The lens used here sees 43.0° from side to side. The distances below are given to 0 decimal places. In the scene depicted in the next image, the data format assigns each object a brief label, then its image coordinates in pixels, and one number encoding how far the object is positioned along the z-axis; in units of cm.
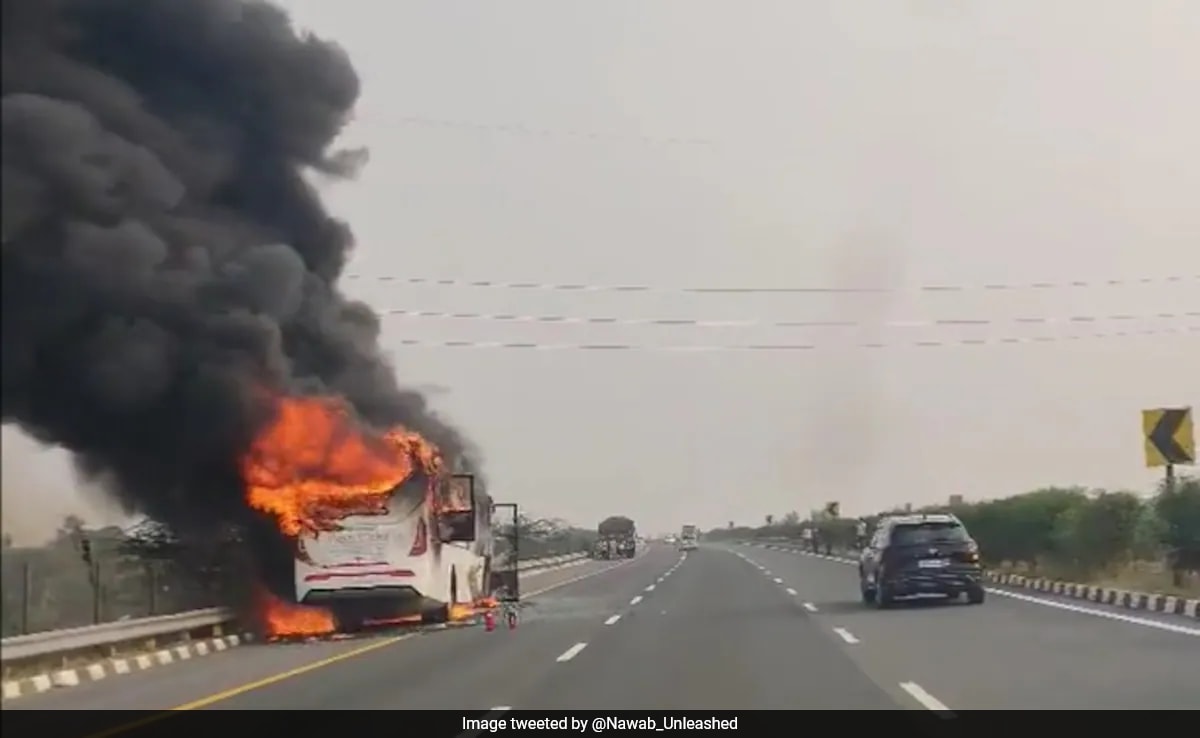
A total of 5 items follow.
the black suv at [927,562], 2916
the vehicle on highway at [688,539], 11100
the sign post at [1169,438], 3422
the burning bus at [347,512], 2164
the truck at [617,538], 7675
